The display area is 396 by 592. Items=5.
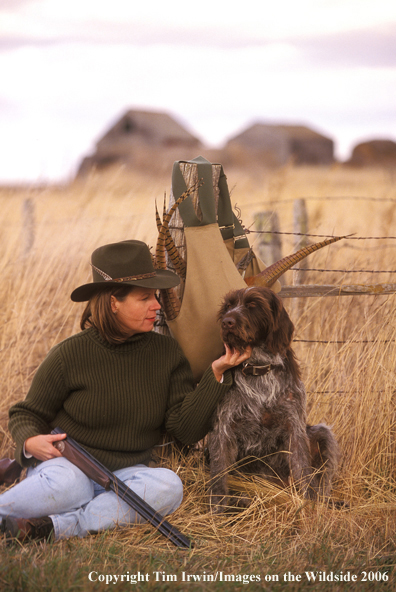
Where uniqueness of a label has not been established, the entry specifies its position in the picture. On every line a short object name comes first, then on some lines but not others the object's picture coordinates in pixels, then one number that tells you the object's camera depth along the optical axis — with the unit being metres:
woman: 6.32
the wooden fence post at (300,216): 13.62
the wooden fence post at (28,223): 15.46
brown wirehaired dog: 6.38
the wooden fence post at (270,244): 12.66
